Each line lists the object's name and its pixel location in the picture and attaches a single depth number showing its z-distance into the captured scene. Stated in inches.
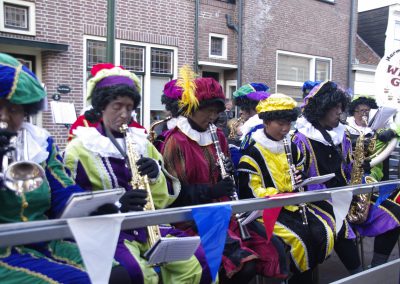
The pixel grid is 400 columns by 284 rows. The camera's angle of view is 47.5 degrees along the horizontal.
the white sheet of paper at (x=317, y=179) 124.3
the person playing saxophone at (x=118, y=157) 102.3
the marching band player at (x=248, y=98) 214.1
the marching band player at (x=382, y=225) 160.4
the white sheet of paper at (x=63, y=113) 248.8
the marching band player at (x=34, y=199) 81.4
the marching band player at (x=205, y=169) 119.5
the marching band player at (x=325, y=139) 155.6
